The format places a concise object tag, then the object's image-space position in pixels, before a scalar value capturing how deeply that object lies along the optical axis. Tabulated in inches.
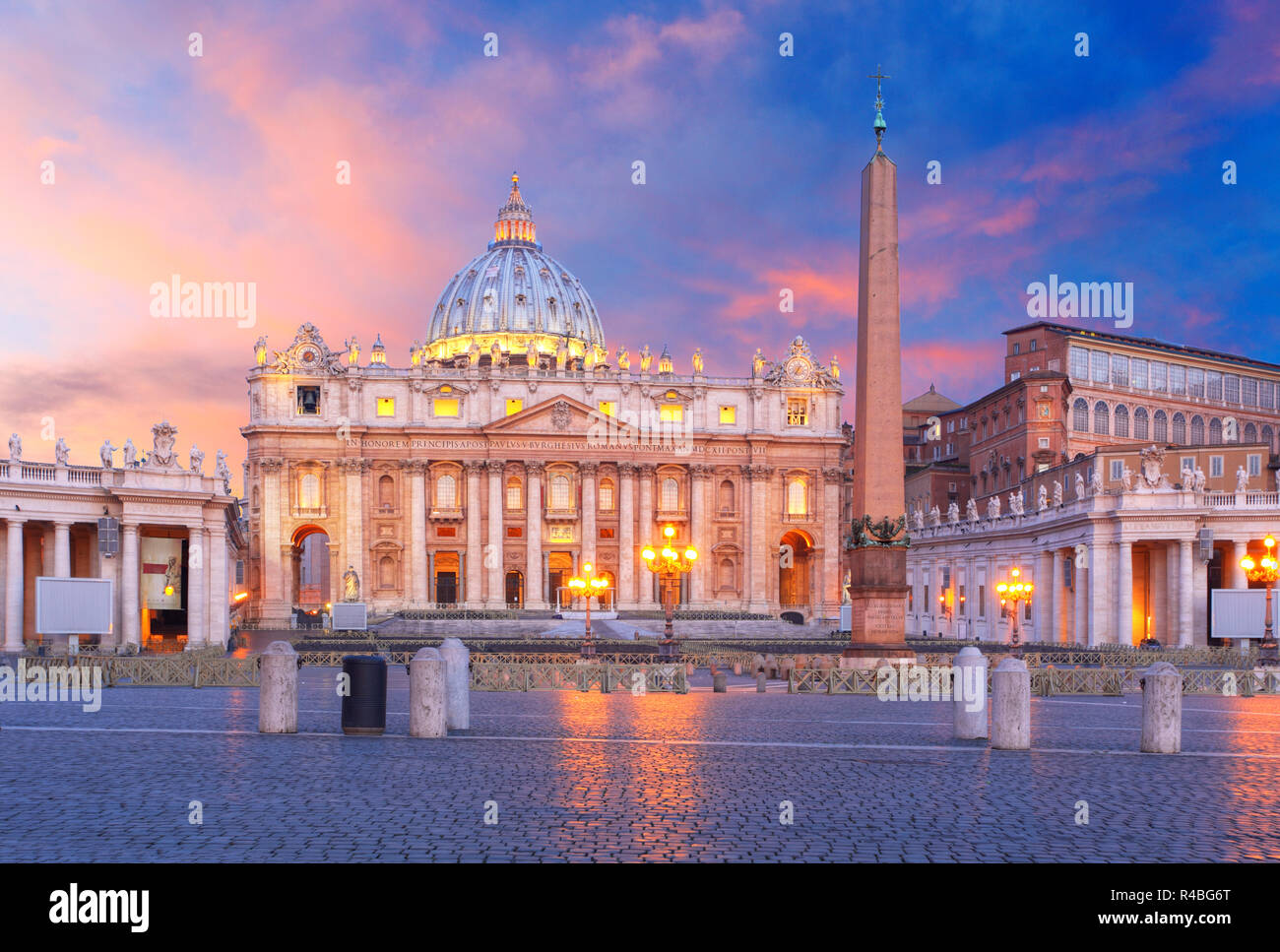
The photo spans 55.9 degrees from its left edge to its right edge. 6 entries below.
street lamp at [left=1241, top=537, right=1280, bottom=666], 1443.2
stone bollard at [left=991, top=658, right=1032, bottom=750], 632.4
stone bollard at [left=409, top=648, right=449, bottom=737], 664.4
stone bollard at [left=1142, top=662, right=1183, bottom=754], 630.5
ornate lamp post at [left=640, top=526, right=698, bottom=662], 1411.2
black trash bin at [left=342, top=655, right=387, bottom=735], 671.1
